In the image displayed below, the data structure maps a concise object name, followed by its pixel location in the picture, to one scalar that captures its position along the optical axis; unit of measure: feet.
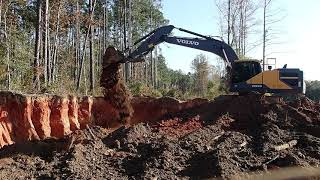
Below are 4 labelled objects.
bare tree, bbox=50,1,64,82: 59.99
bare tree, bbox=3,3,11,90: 41.96
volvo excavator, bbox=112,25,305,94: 34.34
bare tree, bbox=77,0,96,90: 58.86
